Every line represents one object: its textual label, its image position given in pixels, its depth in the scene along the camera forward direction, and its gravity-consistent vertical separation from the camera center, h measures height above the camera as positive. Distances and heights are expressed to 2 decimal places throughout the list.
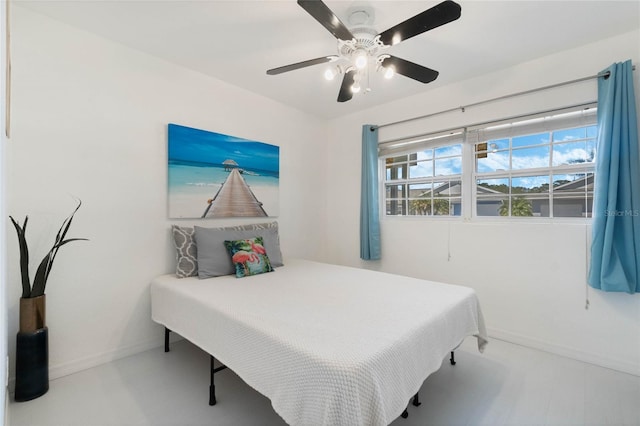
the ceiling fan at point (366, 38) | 1.49 +0.98
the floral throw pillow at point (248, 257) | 2.55 -0.37
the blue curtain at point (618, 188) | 2.10 +0.18
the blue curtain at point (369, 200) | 3.50 +0.16
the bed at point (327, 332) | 1.18 -0.58
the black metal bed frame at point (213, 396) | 1.82 -1.10
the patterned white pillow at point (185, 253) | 2.49 -0.32
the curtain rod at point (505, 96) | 2.26 +1.03
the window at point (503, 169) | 2.50 +0.43
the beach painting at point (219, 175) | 2.67 +0.38
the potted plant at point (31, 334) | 1.81 -0.72
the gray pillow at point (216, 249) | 2.49 -0.30
